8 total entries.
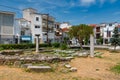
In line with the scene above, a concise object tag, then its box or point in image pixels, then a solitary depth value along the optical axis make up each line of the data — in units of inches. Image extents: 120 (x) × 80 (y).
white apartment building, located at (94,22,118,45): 1279.0
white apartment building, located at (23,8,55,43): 1052.5
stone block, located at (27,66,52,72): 175.0
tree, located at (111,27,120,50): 561.2
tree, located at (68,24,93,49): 541.9
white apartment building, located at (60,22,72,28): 1529.3
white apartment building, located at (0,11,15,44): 839.8
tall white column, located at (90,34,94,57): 312.2
